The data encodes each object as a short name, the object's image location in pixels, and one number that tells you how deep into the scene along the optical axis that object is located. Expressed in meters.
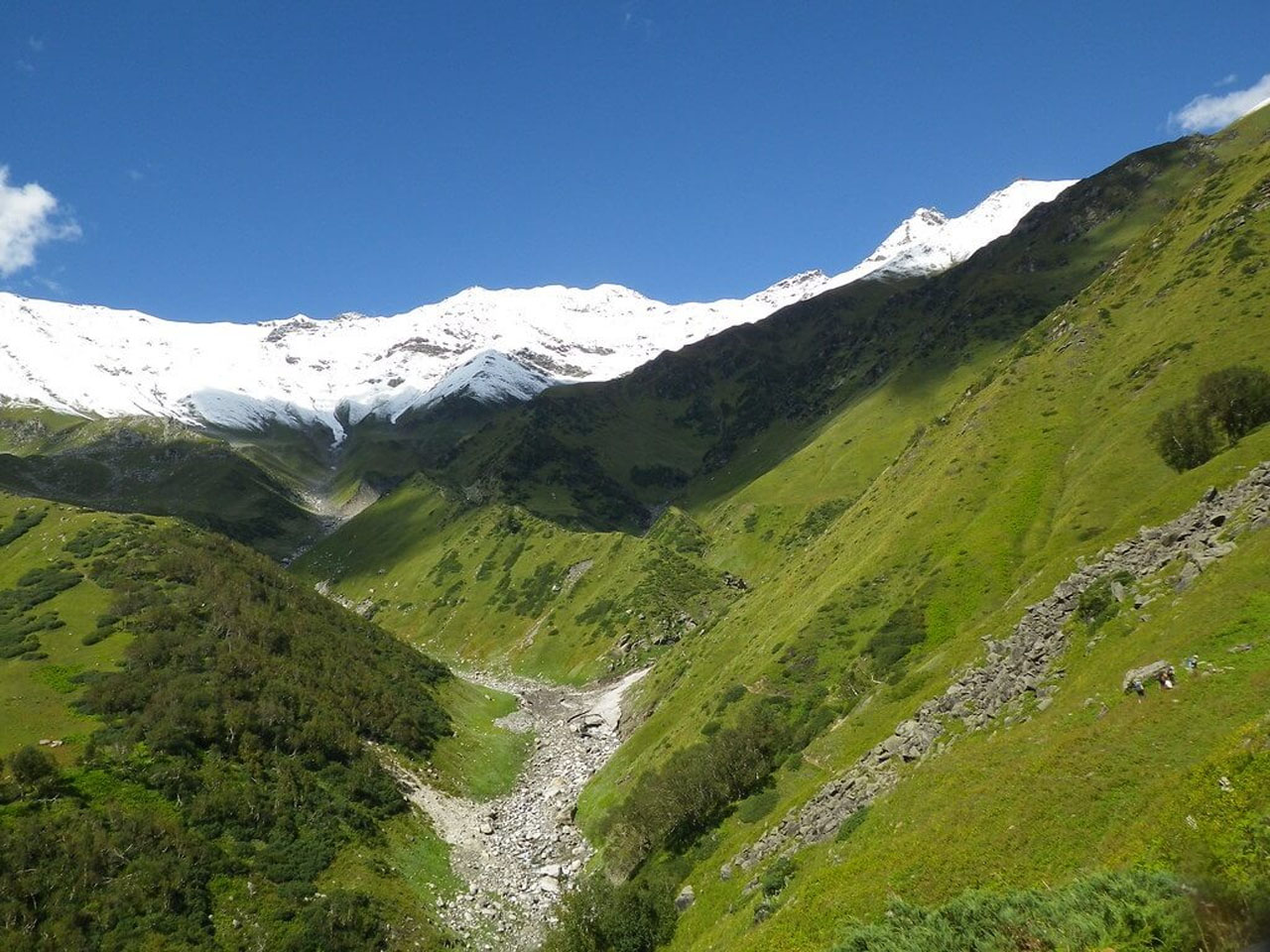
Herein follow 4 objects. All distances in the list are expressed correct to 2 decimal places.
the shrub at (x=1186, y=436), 61.62
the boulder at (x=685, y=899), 46.00
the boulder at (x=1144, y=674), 30.03
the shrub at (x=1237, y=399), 60.69
